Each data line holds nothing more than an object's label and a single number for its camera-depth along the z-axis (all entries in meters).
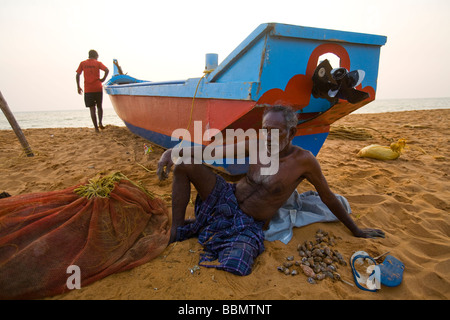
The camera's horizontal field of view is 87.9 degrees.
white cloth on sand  2.11
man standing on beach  6.24
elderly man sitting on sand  1.78
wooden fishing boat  2.09
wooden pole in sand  4.36
